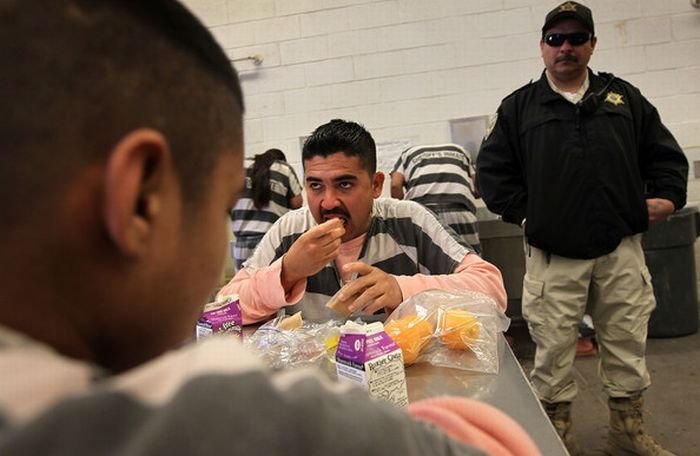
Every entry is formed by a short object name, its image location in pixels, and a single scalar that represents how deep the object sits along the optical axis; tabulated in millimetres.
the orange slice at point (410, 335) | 890
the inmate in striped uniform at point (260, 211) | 2752
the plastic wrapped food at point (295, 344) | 930
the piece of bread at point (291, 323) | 1093
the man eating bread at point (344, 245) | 1234
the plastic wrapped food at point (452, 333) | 888
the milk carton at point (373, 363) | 726
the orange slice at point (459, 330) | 912
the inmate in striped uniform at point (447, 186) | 2689
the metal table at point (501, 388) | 649
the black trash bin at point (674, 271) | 2699
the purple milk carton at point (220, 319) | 1018
